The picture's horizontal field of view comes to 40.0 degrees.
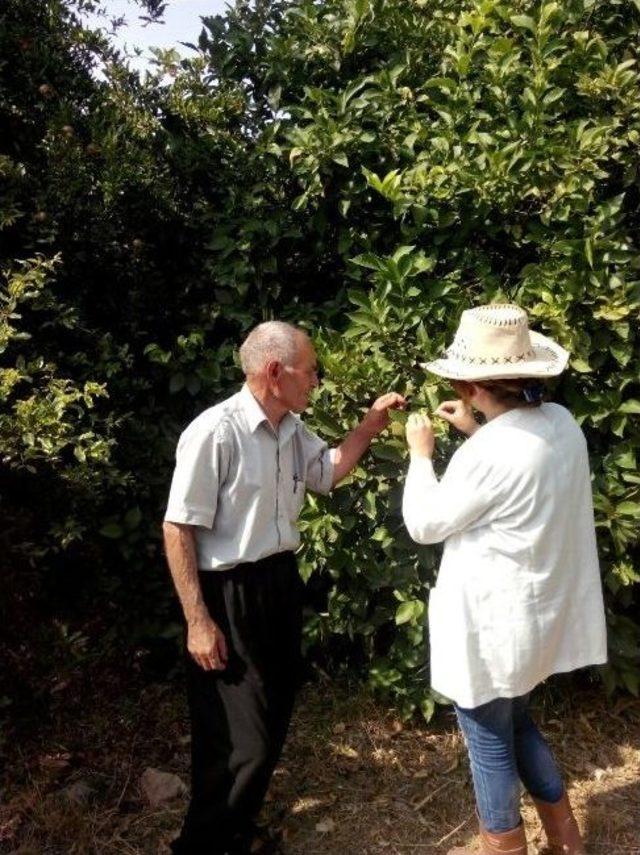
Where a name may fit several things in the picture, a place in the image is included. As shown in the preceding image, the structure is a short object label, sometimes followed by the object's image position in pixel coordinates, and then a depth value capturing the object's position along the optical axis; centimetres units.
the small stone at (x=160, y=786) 352
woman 248
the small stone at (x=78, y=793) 344
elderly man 277
